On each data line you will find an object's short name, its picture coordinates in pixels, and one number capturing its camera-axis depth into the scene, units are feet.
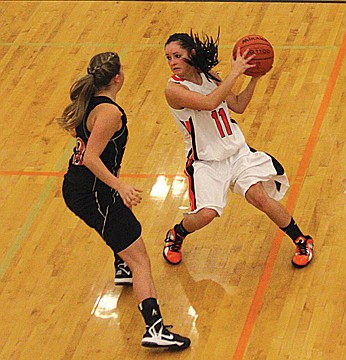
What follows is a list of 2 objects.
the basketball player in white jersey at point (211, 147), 39.97
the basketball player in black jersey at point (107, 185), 37.21
